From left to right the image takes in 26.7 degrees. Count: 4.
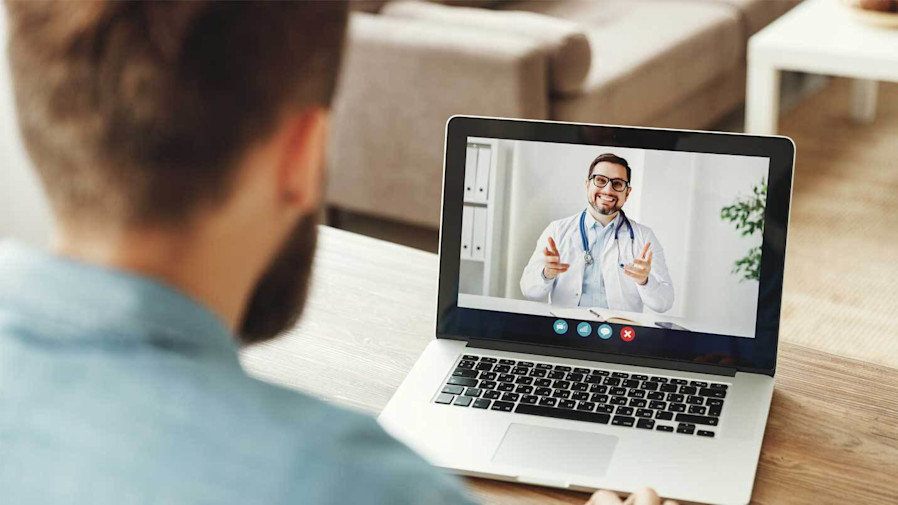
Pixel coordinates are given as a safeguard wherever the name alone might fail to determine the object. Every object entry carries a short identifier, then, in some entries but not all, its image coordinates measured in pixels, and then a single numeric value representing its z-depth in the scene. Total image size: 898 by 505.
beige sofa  3.70
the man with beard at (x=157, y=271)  1.27
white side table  3.80
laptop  1.89
